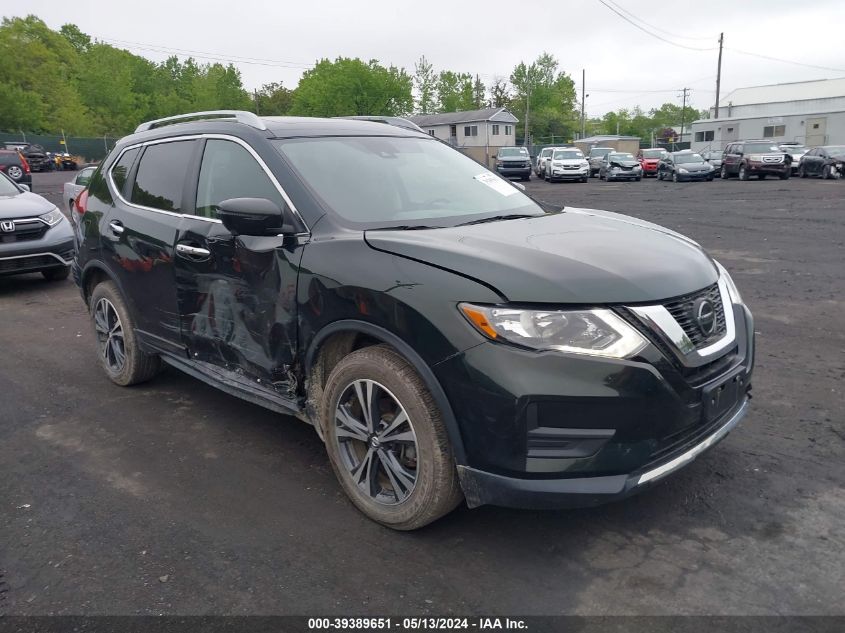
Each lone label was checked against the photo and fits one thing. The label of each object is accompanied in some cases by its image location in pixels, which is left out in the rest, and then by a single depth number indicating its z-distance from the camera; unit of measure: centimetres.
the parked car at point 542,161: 3794
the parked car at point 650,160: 3822
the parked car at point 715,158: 3631
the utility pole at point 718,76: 6206
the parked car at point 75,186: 1314
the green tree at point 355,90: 6869
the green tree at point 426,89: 9281
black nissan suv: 260
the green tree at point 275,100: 9394
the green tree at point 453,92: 9425
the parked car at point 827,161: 2717
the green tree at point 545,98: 10112
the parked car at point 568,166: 3469
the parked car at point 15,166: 2584
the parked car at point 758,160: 2766
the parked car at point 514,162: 3597
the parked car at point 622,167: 3481
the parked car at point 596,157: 3972
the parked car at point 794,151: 3064
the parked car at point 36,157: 4834
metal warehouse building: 4888
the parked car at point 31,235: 836
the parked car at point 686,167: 3039
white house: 7369
